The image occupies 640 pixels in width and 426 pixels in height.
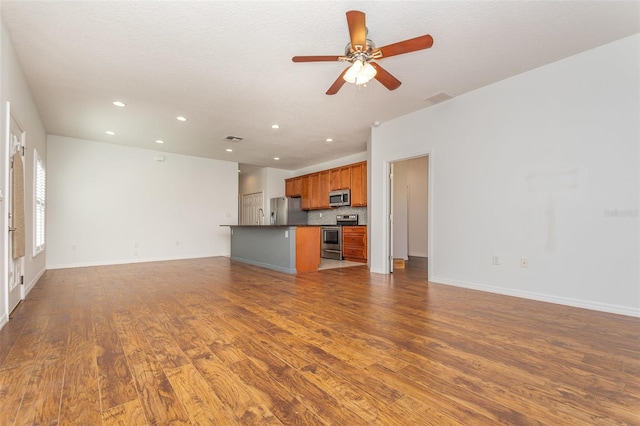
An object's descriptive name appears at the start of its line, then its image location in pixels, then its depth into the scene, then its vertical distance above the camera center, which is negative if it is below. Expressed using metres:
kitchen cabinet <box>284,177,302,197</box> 8.88 +0.86
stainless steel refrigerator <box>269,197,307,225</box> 8.65 +0.08
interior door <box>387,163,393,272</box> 5.24 -0.01
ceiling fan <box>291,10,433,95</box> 2.18 +1.34
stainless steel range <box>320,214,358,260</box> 7.36 -0.60
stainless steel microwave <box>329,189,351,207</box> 7.23 +0.41
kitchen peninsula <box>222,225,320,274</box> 5.35 -0.67
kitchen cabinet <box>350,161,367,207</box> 6.88 +0.71
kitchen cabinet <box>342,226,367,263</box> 6.74 -0.72
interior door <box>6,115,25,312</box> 2.89 +0.04
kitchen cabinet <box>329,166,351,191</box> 7.30 +0.94
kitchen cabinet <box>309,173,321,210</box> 8.20 +0.66
